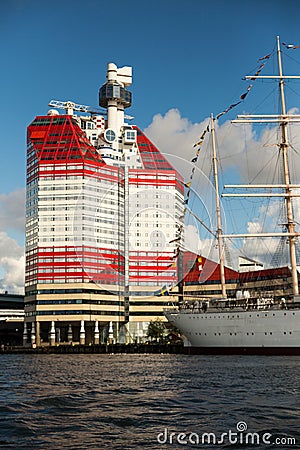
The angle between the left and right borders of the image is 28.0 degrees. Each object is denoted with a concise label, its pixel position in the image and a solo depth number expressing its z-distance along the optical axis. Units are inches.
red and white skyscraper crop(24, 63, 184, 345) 6412.4
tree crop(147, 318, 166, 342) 5826.8
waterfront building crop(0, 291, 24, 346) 7480.3
